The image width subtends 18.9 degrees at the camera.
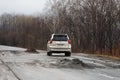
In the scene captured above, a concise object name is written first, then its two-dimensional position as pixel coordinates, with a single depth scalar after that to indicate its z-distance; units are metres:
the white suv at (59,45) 30.67
